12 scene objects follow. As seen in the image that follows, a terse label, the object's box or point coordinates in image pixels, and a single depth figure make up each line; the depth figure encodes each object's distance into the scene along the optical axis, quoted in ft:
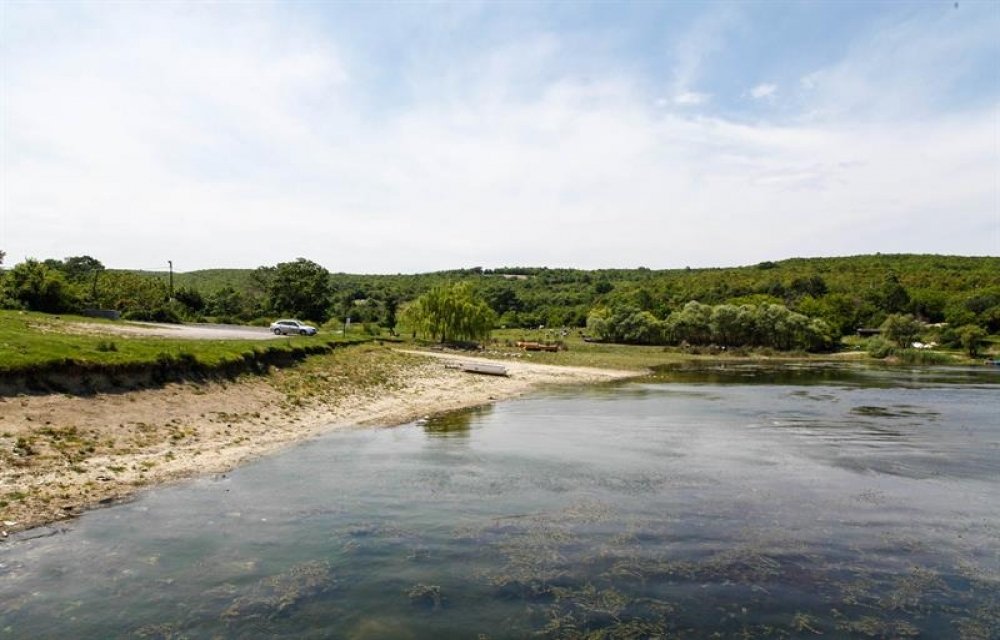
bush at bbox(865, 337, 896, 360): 402.72
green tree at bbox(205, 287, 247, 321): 381.27
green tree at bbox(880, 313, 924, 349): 440.04
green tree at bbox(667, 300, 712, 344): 445.78
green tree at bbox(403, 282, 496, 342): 302.66
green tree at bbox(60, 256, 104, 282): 411.97
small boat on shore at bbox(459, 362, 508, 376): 217.36
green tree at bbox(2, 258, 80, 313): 202.11
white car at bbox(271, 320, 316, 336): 229.25
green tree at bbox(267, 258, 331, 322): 394.52
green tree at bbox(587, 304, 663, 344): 451.36
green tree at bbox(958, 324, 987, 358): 407.03
